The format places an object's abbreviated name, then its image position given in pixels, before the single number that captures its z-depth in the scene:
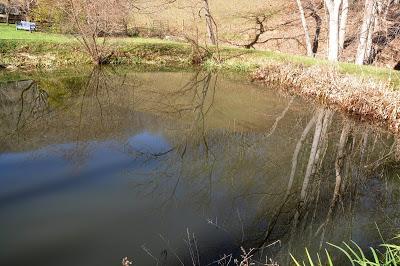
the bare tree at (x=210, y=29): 25.68
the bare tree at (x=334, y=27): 19.95
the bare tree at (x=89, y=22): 19.64
